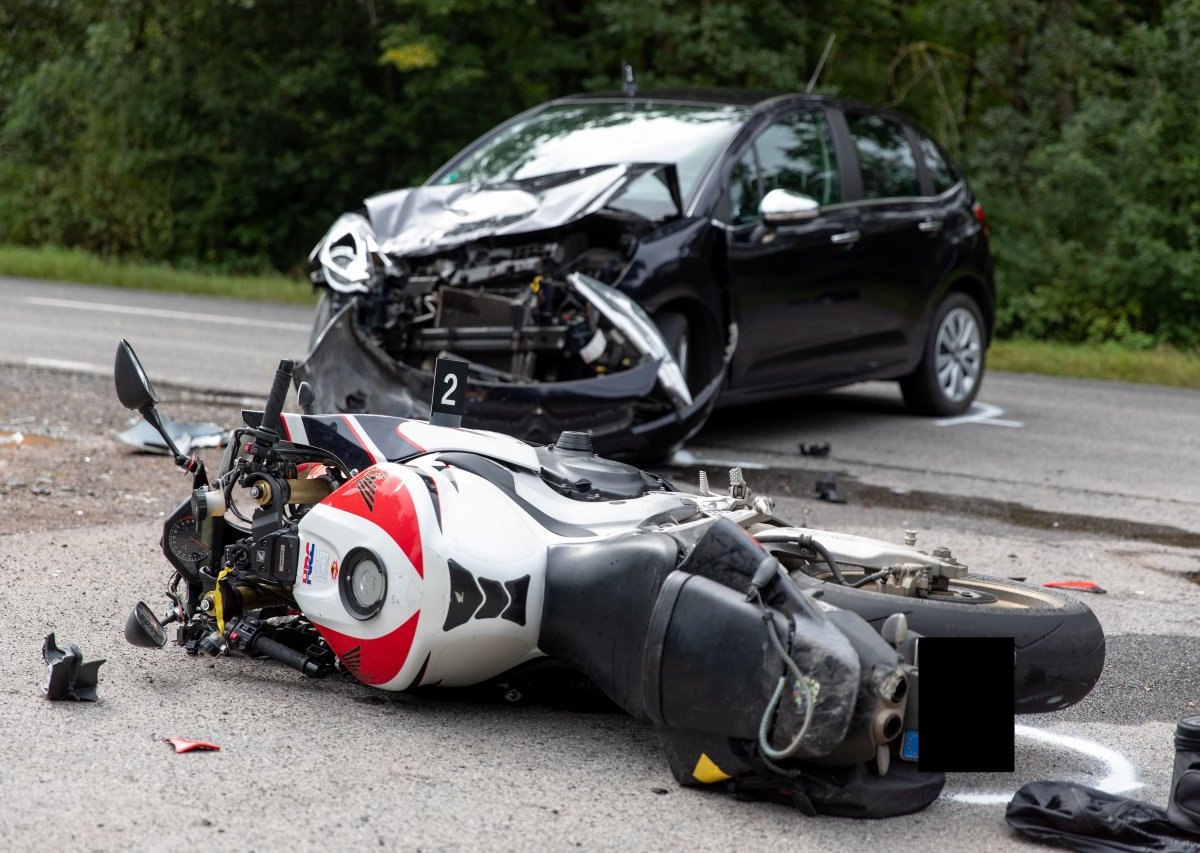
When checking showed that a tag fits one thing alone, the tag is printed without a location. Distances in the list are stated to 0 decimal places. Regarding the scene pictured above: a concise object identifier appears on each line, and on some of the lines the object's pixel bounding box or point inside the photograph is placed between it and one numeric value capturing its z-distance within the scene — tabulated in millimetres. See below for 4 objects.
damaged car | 13531
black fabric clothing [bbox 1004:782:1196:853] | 6391
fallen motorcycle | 6539
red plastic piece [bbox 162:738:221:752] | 7270
